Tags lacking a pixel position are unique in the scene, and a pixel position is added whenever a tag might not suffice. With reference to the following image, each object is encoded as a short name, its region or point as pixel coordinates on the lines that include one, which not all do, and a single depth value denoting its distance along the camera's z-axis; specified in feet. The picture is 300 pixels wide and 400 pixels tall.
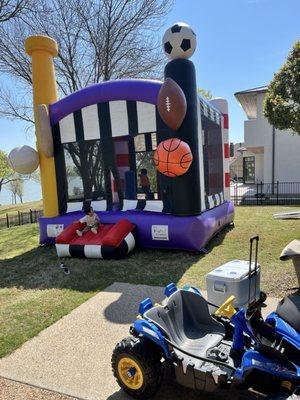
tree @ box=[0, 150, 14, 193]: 135.33
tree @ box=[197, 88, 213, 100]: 97.53
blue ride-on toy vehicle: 7.97
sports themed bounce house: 23.03
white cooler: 13.57
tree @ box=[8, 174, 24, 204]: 201.26
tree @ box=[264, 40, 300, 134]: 40.91
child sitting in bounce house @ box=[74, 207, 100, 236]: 25.54
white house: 66.69
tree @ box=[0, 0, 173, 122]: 48.98
